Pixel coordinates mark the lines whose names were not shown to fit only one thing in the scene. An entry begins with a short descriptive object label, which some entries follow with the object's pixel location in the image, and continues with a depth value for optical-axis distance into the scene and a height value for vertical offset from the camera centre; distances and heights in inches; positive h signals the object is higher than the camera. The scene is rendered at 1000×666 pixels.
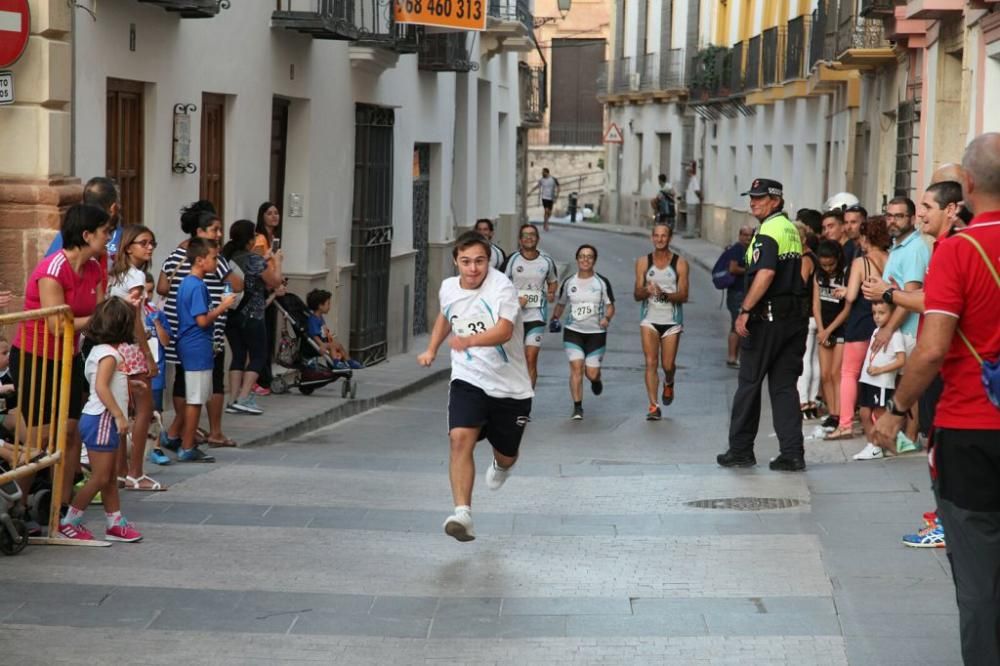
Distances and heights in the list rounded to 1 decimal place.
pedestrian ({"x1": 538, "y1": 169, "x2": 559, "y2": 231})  2076.8 -47.7
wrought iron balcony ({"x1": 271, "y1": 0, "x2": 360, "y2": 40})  680.4 +51.9
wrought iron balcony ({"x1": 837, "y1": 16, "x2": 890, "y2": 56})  917.8 +68.4
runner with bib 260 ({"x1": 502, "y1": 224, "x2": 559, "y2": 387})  655.8 -50.4
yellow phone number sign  792.3 +63.7
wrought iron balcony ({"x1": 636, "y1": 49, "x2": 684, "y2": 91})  2054.6 +105.4
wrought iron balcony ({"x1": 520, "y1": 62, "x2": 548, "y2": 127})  1441.9 +50.4
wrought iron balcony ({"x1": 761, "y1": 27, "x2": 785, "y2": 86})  1361.1 +84.8
